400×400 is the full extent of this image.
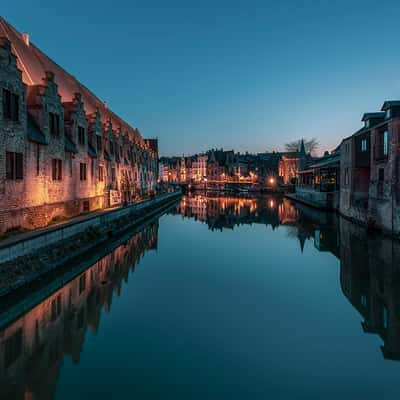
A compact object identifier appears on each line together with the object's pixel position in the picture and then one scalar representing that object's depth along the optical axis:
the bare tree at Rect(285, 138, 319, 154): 96.56
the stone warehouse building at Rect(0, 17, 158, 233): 12.88
